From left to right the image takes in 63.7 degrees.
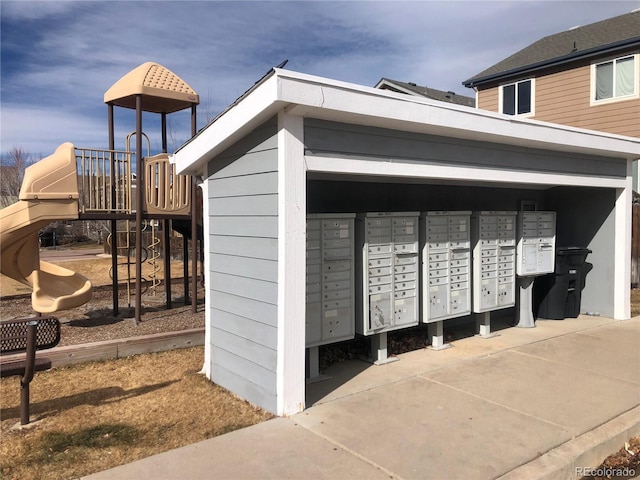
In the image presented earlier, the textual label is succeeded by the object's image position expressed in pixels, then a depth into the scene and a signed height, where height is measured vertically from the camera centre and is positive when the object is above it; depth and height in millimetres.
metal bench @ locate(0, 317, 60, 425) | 4105 -1070
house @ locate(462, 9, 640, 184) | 14336 +4244
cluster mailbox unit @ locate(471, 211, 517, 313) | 7027 -601
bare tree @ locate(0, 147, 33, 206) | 33062 +2770
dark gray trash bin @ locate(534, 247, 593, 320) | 8281 -1159
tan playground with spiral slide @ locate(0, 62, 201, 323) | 7016 +306
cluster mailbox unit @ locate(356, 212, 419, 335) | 5719 -626
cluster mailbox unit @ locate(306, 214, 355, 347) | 5258 -655
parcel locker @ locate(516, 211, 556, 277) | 7582 -407
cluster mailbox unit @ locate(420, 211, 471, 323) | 6367 -617
